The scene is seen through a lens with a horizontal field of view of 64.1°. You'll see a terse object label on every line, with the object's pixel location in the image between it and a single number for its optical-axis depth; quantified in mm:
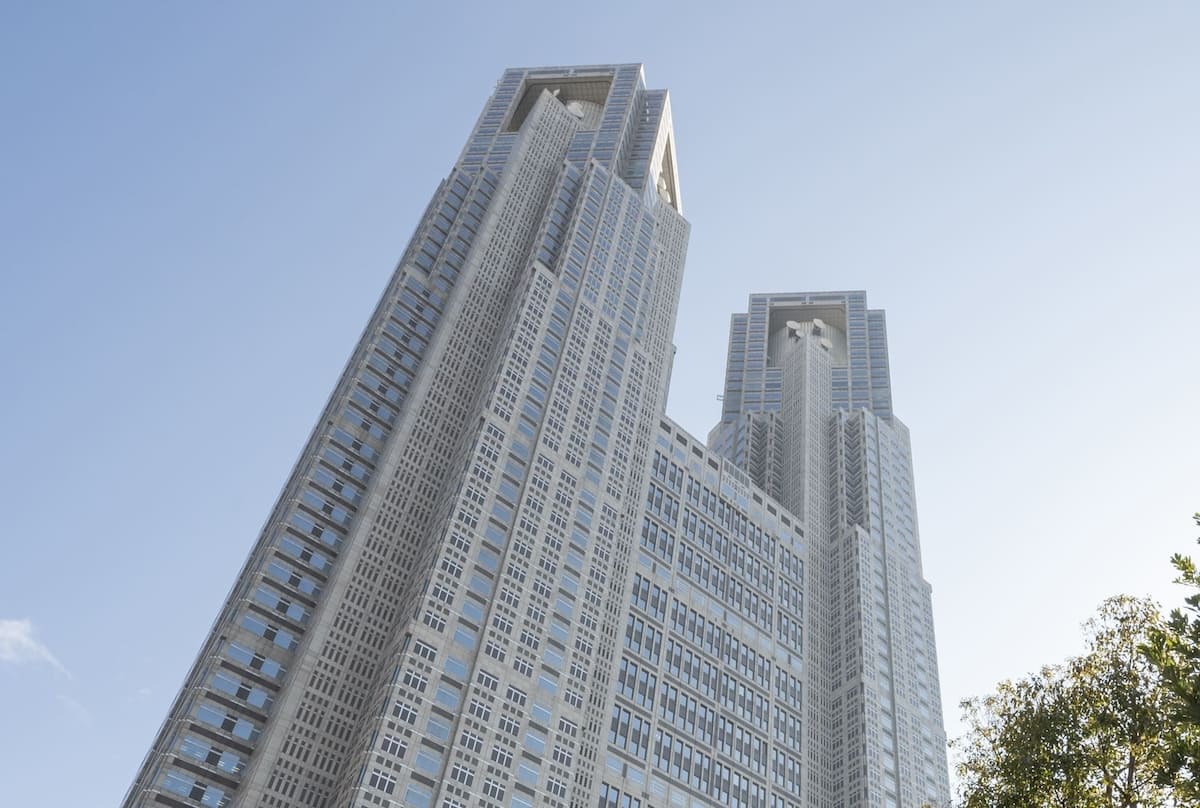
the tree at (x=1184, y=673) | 22219
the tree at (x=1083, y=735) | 29078
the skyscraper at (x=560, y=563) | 80250
